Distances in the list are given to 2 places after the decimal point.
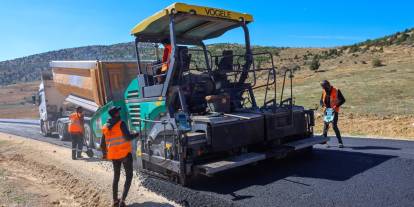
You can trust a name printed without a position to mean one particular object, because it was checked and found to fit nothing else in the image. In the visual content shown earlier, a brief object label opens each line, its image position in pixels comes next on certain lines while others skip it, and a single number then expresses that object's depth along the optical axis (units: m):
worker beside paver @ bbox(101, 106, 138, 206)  5.36
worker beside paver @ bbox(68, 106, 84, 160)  9.82
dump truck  9.65
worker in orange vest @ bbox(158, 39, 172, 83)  6.47
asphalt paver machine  5.64
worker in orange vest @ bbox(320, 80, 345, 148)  8.16
